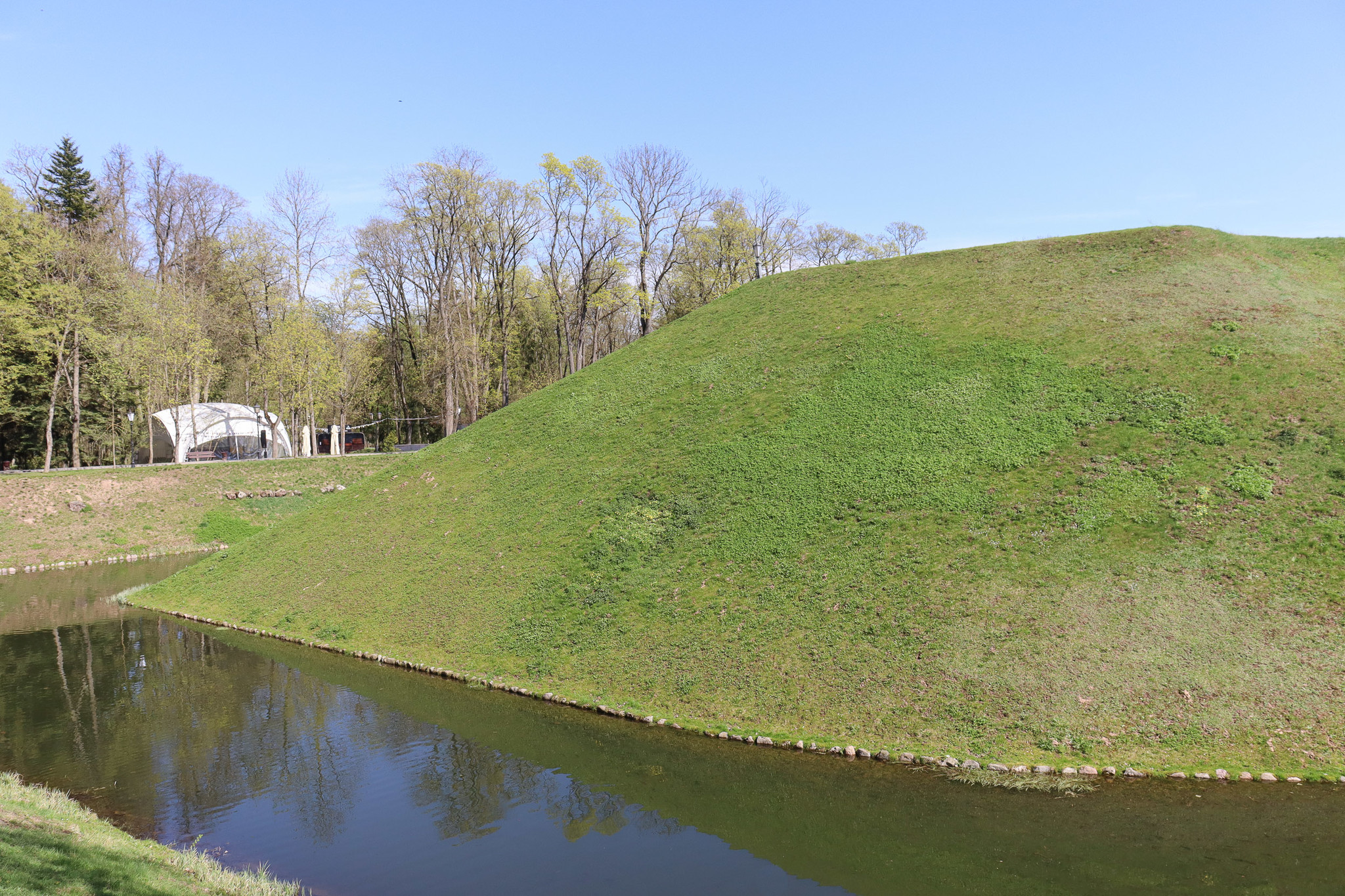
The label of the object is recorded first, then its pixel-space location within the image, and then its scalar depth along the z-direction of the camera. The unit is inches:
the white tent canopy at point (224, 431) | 2197.3
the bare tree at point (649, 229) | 2345.0
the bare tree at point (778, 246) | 2608.3
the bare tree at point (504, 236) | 2293.3
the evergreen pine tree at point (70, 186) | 2139.5
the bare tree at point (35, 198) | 2087.8
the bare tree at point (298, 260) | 2324.7
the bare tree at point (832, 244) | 2807.6
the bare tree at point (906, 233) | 3068.4
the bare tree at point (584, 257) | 2281.0
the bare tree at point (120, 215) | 2282.2
